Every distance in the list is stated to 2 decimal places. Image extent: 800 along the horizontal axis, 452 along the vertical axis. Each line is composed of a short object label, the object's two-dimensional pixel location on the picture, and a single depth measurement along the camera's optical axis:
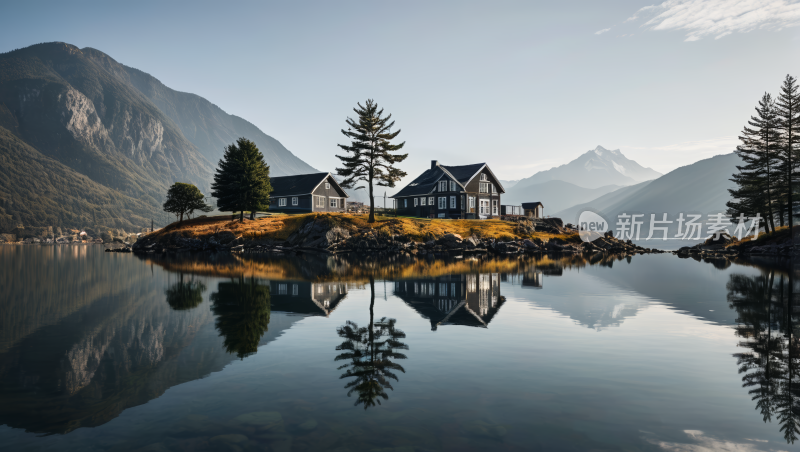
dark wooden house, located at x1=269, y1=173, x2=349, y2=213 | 91.50
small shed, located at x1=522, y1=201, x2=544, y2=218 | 100.56
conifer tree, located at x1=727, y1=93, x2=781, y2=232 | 61.81
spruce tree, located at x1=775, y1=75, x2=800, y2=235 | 60.38
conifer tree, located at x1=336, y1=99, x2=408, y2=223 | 68.88
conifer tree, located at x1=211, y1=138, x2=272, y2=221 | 75.44
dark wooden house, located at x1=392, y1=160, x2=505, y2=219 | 84.75
